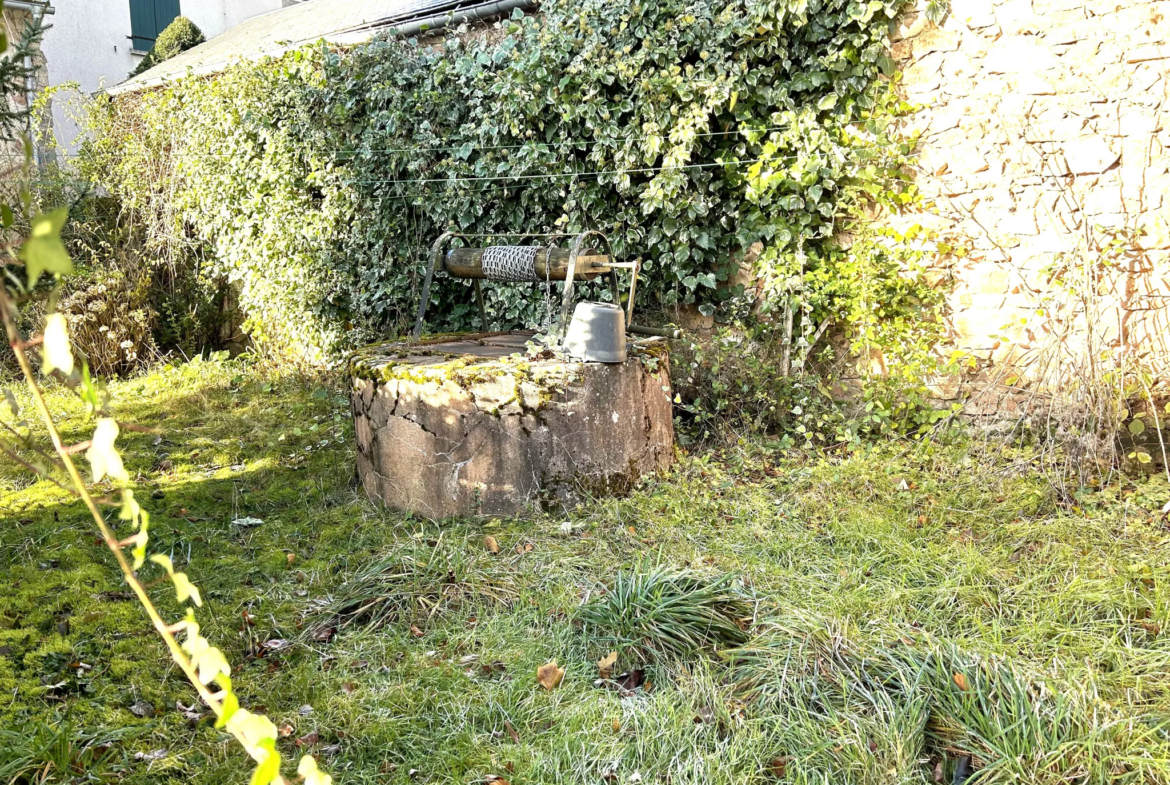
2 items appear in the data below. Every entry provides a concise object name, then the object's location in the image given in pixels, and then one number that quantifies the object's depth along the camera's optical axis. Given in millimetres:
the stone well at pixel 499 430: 4359
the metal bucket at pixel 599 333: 4441
